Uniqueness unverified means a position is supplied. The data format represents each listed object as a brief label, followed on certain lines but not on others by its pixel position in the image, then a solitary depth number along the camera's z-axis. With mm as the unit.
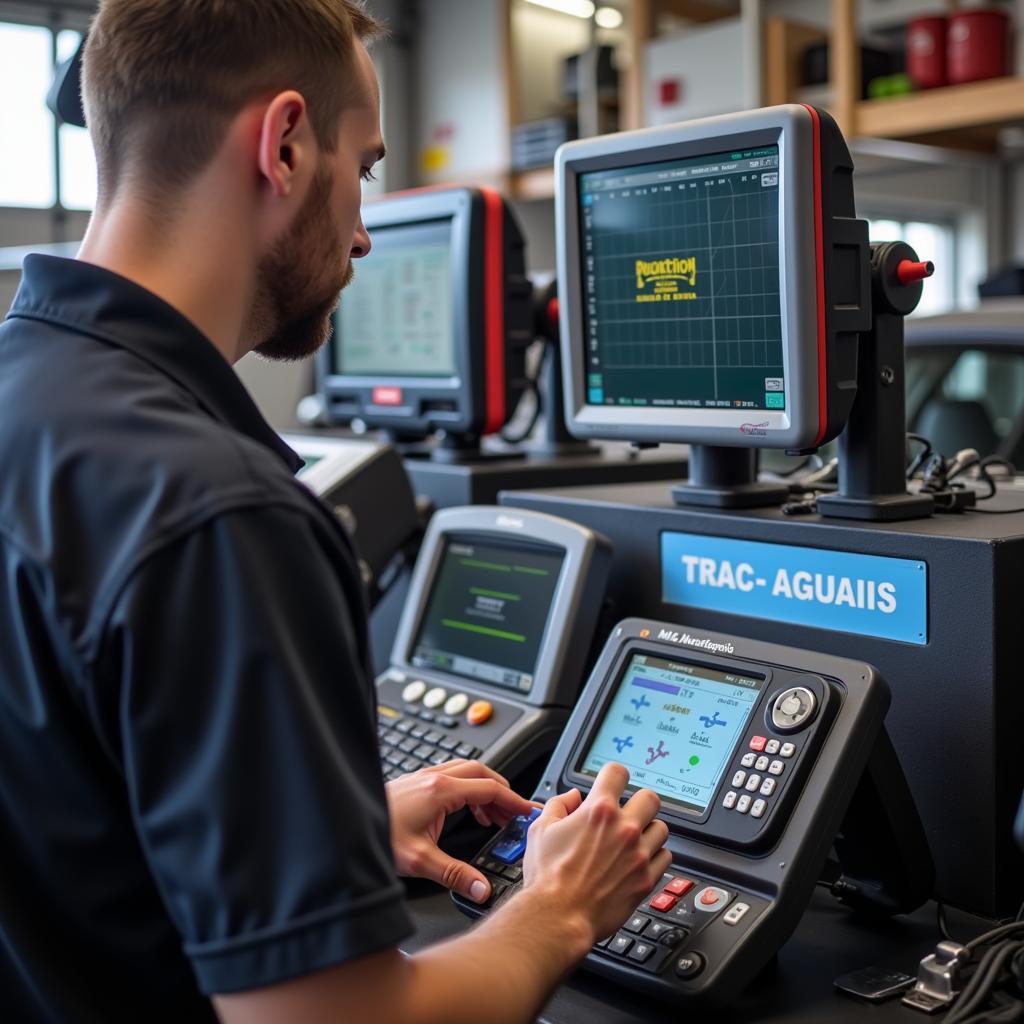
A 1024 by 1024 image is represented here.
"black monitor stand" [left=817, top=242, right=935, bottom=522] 1182
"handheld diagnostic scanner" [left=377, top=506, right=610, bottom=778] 1310
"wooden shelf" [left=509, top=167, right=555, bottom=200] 5609
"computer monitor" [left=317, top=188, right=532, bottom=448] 1765
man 653
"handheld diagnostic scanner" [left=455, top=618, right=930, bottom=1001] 931
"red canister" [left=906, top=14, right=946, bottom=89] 3947
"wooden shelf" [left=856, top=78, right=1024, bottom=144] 3703
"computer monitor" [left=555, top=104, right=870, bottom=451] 1125
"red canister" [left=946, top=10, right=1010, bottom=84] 3795
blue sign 1112
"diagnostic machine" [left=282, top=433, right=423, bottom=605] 1684
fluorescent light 6250
